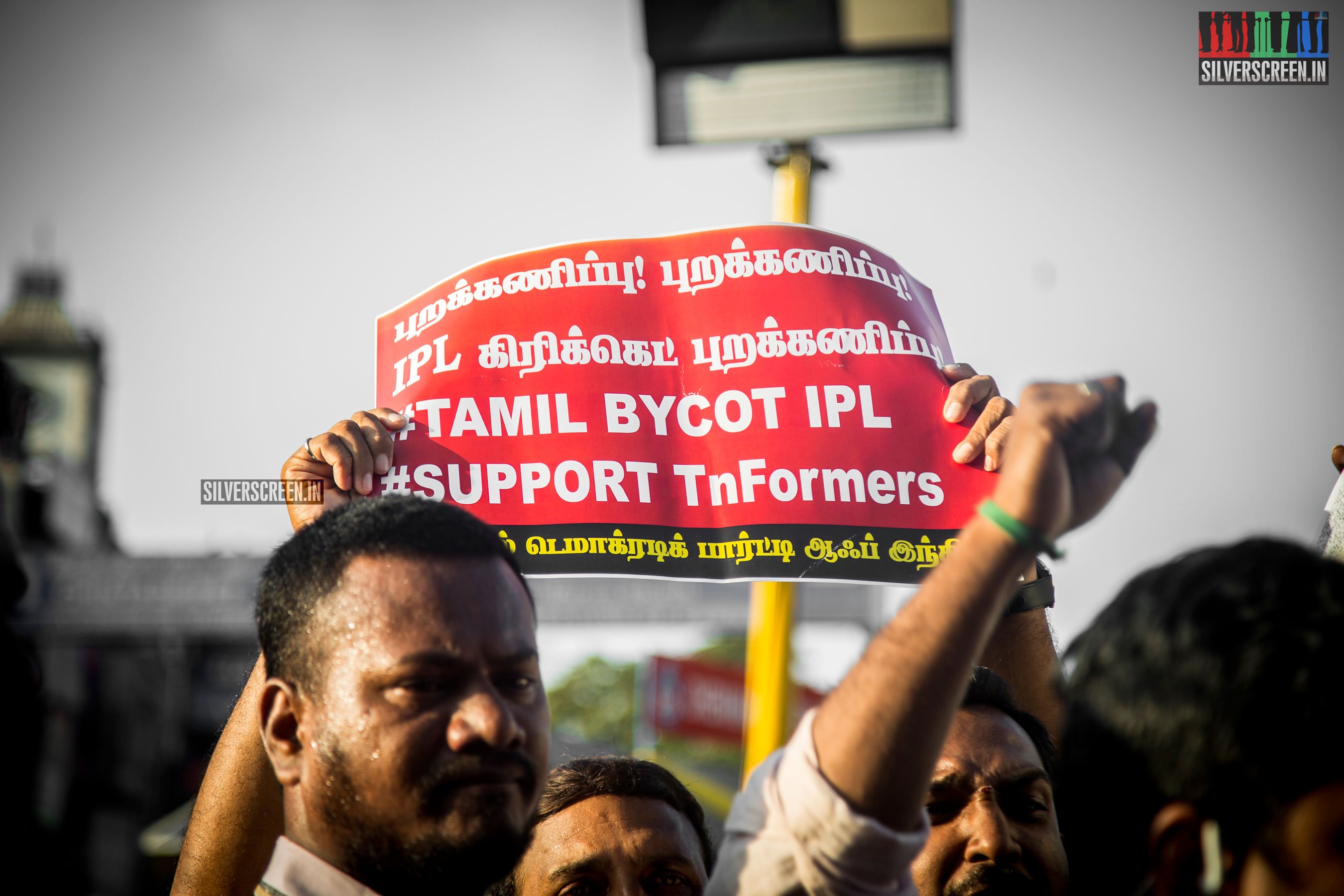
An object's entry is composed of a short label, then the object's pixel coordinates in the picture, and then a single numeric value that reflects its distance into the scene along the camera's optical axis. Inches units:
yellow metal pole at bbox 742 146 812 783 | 138.8
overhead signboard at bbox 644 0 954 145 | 153.4
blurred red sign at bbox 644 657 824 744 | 797.9
